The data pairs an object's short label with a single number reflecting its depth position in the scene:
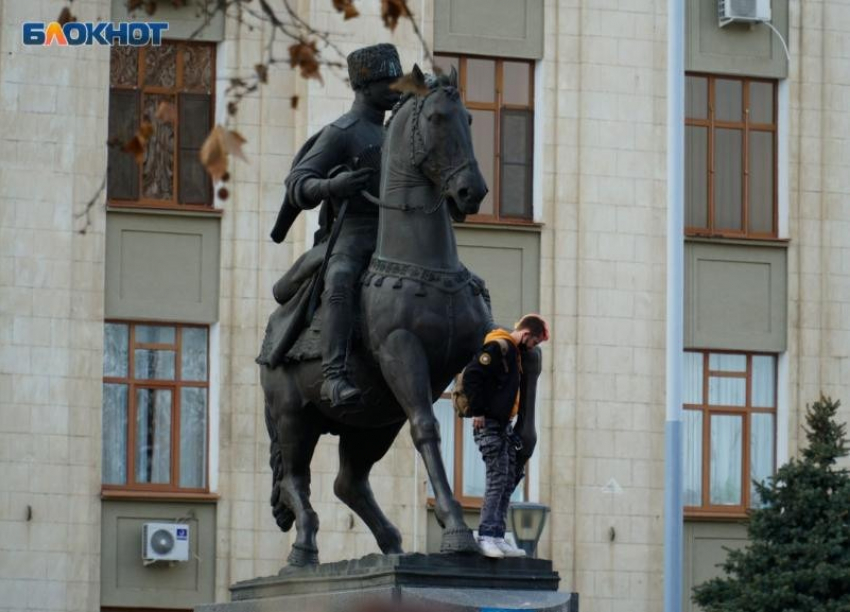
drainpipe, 31.95
